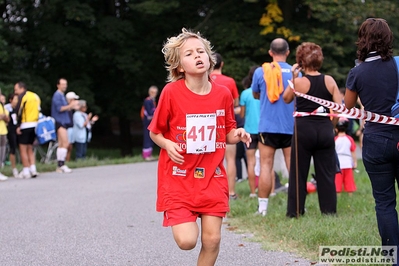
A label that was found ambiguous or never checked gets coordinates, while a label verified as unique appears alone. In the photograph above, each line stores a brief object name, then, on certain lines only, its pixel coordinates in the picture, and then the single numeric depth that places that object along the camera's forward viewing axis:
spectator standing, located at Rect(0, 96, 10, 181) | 15.04
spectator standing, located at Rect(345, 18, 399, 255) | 5.79
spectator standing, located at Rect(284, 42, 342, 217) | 8.55
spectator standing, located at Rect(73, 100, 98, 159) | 21.64
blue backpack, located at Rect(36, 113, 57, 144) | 16.78
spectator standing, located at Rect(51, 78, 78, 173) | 16.80
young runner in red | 5.38
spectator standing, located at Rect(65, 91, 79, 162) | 21.55
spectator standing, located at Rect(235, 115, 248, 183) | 13.02
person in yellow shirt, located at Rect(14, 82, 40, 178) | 15.34
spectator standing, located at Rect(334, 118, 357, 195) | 11.66
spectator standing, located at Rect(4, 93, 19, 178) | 16.11
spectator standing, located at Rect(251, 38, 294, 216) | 9.20
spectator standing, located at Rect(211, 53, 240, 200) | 10.41
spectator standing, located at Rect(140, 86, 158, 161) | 22.23
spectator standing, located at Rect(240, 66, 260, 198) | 11.37
